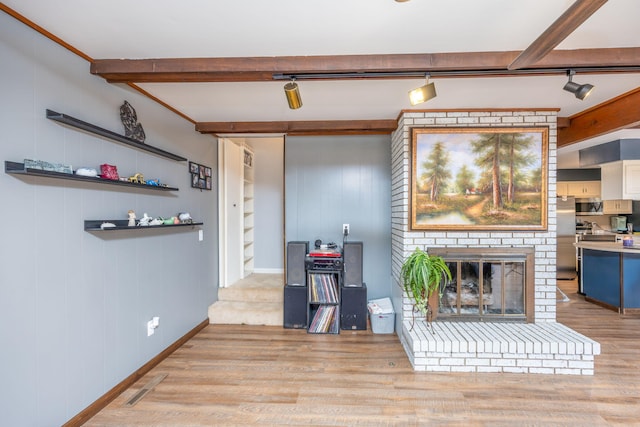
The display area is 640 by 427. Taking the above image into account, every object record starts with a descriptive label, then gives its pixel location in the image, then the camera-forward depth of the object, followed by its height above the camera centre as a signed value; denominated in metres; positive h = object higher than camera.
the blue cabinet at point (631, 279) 3.72 -0.87
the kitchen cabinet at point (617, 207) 5.70 +0.11
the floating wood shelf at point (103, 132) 1.61 +0.53
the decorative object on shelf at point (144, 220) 2.23 -0.06
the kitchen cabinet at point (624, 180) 4.55 +0.53
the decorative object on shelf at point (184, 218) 2.81 -0.05
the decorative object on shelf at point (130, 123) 2.19 +0.70
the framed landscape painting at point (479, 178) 2.82 +0.34
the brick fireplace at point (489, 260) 2.73 -0.46
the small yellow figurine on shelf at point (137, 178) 2.15 +0.26
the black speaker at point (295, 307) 3.28 -1.08
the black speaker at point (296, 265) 3.32 -0.61
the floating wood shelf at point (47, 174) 1.42 +0.20
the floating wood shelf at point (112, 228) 1.86 -0.09
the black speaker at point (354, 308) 3.23 -1.08
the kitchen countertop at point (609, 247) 3.73 -0.48
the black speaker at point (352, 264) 3.27 -0.59
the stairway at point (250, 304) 3.42 -1.14
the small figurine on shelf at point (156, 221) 2.34 -0.07
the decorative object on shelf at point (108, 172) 1.90 +0.27
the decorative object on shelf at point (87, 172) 1.72 +0.25
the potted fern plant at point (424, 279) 2.55 -0.60
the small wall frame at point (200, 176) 3.14 +0.42
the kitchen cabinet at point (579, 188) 5.89 +0.50
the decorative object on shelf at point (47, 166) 1.44 +0.25
